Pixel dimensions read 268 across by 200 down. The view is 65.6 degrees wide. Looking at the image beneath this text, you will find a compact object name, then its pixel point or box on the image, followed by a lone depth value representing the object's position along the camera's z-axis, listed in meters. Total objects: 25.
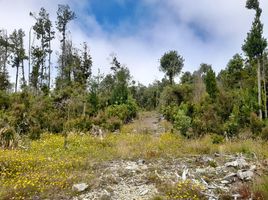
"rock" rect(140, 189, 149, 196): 4.25
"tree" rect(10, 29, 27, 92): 21.24
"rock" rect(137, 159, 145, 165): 5.99
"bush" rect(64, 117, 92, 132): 11.38
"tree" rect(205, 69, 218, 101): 13.48
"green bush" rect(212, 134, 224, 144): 8.20
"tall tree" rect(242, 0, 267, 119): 13.78
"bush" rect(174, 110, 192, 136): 9.86
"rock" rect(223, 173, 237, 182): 4.75
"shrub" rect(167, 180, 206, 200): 4.03
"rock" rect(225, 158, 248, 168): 5.39
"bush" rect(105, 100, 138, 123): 14.39
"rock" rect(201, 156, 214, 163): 6.00
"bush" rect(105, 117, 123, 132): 11.98
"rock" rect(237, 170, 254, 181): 4.66
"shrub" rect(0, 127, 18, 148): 7.56
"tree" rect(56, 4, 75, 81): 21.90
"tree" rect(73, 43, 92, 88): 19.81
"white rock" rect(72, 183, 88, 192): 4.43
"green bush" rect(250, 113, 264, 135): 9.45
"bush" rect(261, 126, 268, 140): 8.47
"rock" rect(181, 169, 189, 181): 4.72
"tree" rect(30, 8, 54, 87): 21.94
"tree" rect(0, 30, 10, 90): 22.28
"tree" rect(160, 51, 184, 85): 26.42
